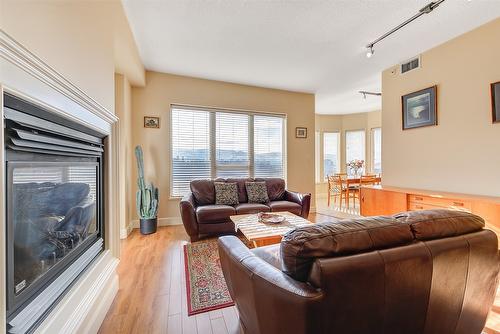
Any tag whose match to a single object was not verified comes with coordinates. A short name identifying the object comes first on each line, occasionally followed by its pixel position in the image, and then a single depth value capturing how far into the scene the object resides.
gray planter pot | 3.58
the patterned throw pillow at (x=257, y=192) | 3.91
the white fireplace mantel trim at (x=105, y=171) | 0.79
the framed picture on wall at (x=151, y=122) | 4.02
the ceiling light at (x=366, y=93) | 5.07
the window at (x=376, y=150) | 6.84
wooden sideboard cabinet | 2.38
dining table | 5.39
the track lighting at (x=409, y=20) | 2.29
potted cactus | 3.56
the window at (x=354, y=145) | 7.19
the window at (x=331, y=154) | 7.50
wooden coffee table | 2.21
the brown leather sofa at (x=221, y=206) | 3.23
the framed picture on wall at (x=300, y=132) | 5.15
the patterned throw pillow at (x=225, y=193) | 3.71
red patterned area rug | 1.81
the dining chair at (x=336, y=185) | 5.55
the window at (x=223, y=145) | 4.28
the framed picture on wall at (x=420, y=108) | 3.30
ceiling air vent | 3.49
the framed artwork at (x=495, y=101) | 2.61
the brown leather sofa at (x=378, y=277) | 0.86
